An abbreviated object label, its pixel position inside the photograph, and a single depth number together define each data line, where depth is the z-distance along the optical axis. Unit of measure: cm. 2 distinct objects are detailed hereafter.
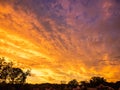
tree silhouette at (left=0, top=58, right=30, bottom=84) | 4038
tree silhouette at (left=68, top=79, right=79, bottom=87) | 6164
